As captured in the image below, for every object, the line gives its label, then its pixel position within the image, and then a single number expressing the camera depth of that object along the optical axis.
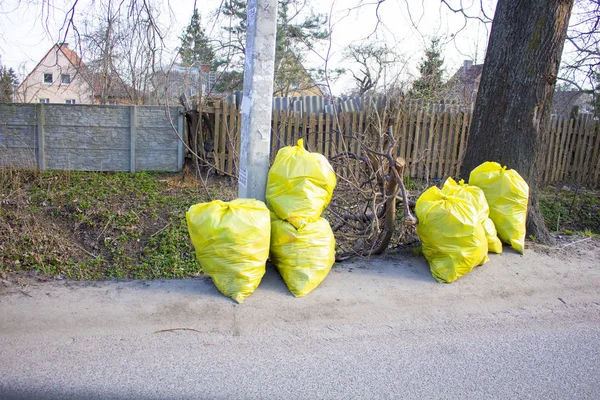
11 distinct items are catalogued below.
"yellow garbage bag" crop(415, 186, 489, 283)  3.88
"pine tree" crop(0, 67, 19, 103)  13.27
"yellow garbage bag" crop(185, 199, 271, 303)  3.36
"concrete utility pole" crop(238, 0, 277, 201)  3.86
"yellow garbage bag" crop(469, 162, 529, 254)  4.54
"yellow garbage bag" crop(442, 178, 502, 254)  4.21
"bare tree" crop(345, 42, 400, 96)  10.40
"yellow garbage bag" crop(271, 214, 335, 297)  3.59
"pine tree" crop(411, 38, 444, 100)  12.24
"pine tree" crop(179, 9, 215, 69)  8.23
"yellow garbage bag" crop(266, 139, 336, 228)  3.69
